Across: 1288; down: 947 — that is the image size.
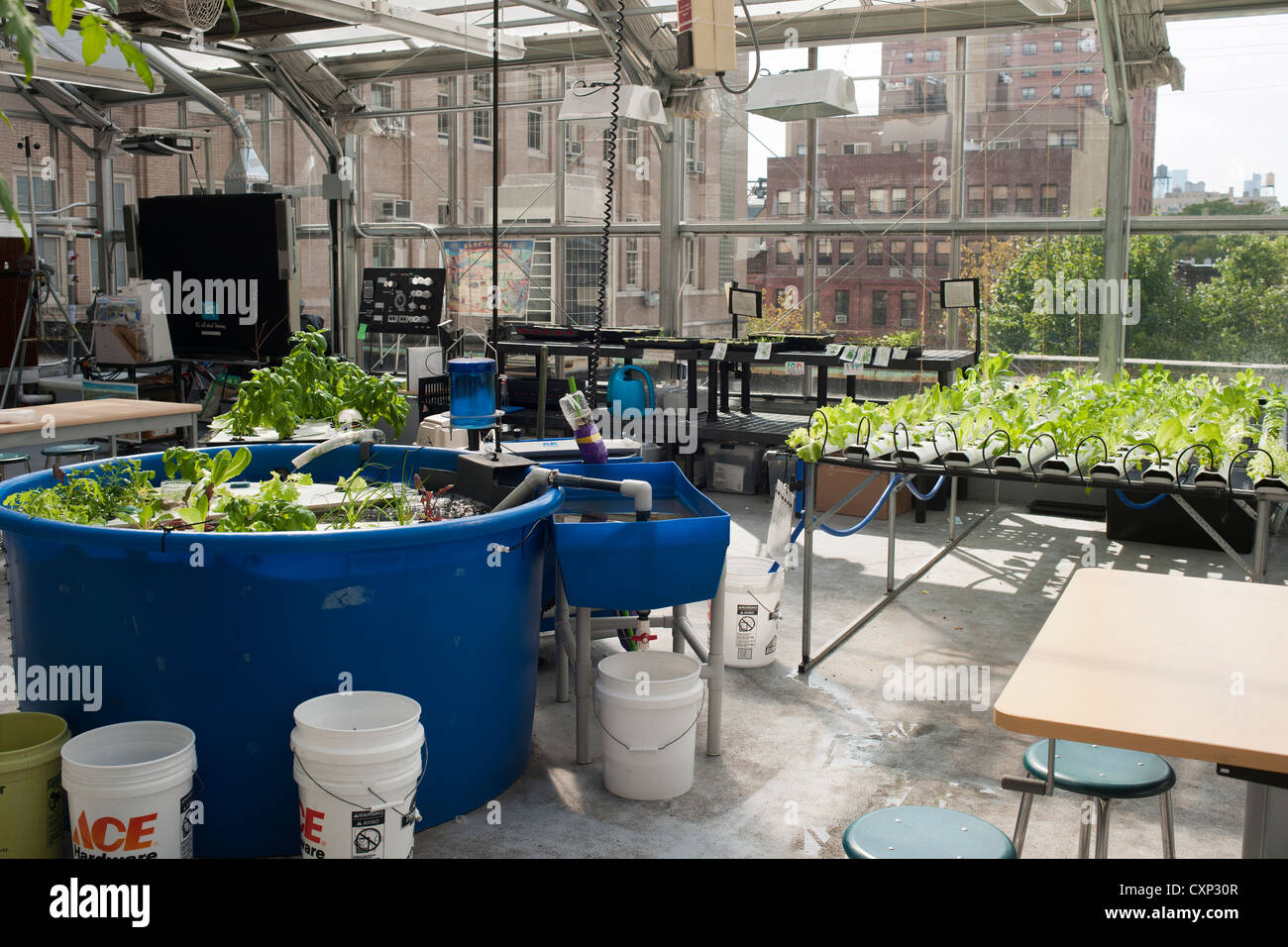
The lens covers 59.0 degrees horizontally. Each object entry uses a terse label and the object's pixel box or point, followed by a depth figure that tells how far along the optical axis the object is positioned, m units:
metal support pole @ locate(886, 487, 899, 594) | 5.25
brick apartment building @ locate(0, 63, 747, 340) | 9.47
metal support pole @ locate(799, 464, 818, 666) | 4.28
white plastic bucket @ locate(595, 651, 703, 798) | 3.17
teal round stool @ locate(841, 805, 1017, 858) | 1.88
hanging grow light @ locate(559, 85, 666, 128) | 5.94
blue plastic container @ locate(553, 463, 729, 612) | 3.16
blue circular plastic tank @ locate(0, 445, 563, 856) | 2.68
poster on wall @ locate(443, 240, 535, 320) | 10.38
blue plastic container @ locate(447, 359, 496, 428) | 4.21
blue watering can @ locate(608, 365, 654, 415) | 7.81
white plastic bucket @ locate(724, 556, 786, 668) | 4.25
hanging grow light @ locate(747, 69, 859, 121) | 5.41
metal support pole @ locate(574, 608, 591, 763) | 3.34
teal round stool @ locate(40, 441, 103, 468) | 6.33
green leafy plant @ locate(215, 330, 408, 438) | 4.45
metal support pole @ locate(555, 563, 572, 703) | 3.68
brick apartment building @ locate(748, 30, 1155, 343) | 7.75
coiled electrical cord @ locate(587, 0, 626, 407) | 3.77
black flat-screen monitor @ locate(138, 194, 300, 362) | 9.45
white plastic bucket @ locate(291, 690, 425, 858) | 2.46
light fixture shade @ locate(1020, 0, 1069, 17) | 5.48
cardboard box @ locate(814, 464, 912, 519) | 7.21
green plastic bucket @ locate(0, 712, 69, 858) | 2.58
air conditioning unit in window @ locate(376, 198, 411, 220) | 12.04
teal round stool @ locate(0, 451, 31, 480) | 5.96
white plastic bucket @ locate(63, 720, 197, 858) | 2.43
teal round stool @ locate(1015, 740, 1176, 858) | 2.15
